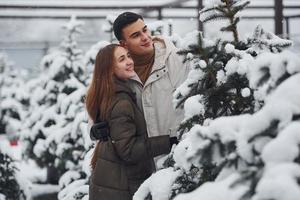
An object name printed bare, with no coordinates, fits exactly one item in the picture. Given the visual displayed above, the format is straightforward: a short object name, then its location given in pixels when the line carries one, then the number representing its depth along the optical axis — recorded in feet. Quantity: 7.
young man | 21.16
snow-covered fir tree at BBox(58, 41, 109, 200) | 29.22
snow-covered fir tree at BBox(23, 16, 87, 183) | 49.84
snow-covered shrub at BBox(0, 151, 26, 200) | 36.65
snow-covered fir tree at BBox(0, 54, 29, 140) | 73.35
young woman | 18.95
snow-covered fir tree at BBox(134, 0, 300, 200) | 10.17
